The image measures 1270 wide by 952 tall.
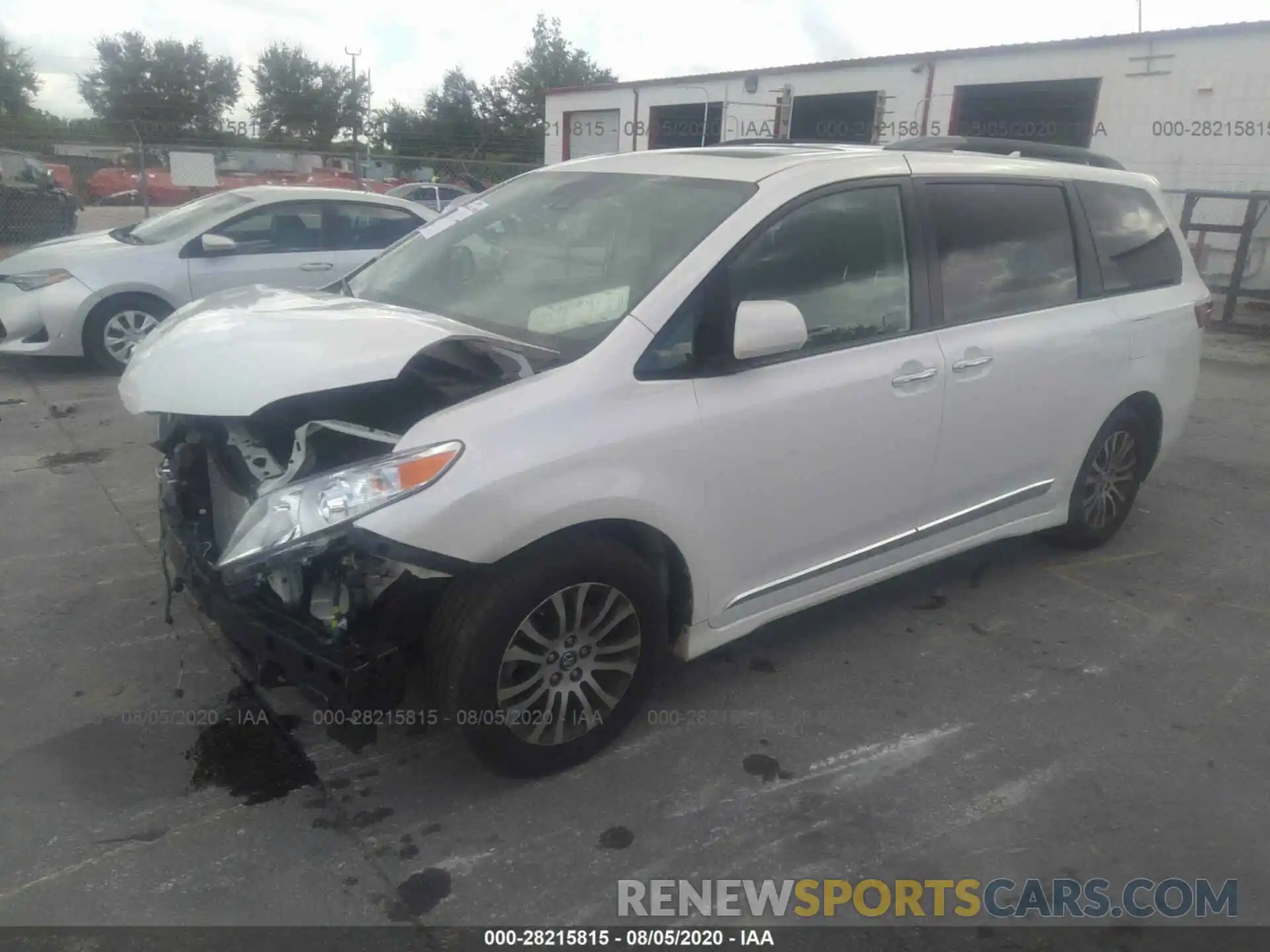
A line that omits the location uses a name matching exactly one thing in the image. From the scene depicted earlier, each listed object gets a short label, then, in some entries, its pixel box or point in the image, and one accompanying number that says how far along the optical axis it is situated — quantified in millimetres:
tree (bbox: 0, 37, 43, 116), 41094
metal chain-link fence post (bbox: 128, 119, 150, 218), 13852
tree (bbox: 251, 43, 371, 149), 53531
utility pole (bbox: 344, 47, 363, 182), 50878
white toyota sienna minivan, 2580
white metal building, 14961
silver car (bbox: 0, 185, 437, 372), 7473
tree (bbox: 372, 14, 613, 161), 56125
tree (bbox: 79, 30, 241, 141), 51312
